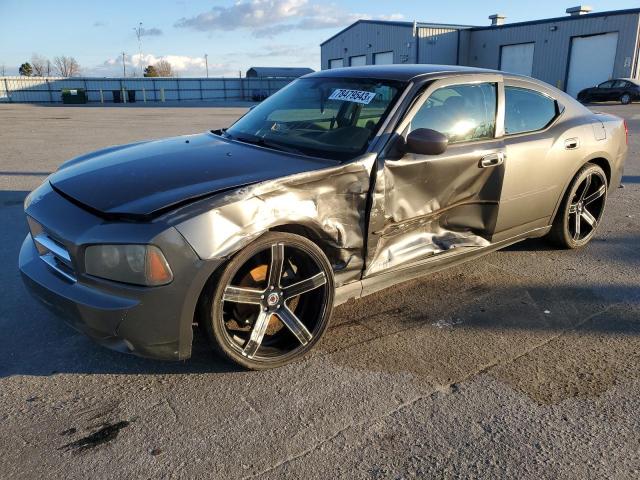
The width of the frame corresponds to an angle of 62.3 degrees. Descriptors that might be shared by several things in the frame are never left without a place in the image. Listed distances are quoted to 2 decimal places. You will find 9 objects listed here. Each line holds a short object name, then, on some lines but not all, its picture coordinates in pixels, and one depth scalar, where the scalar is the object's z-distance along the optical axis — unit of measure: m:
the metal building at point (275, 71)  62.25
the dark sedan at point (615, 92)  28.55
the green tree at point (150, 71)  84.19
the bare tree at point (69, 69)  97.93
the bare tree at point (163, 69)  90.95
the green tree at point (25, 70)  88.31
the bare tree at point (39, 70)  90.24
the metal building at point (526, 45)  32.47
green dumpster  40.72
